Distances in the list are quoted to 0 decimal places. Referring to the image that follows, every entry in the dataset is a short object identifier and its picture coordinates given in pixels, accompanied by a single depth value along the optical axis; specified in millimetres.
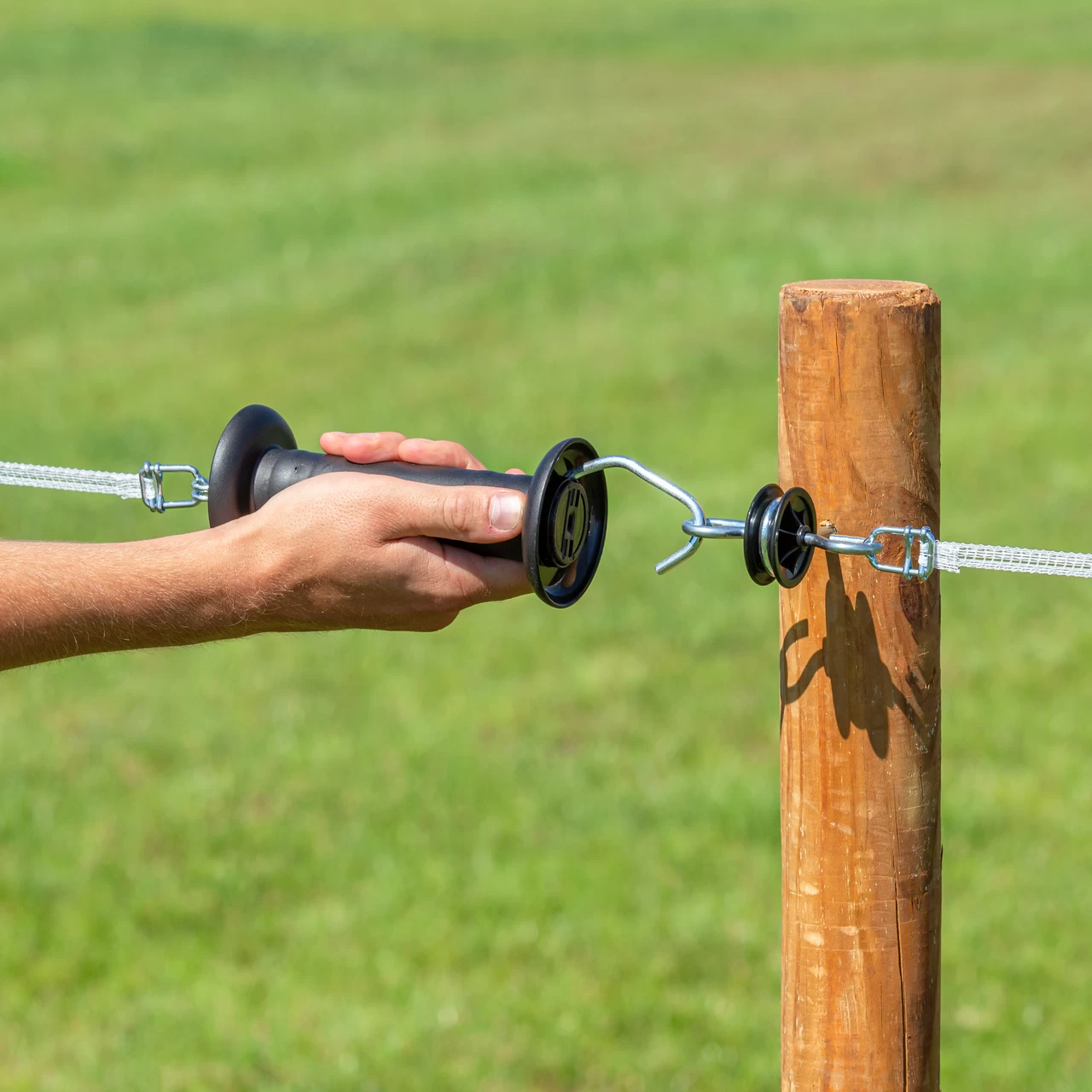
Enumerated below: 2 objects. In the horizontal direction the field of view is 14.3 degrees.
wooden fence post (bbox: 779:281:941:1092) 1590
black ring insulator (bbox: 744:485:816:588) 1556
